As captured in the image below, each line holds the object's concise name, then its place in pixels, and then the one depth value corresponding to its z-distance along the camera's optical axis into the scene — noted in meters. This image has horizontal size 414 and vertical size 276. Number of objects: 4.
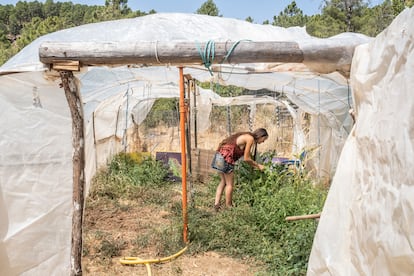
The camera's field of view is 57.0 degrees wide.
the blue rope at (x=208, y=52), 3.05
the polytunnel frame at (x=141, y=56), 2.91
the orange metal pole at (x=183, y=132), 4.61
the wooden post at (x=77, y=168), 3.25
